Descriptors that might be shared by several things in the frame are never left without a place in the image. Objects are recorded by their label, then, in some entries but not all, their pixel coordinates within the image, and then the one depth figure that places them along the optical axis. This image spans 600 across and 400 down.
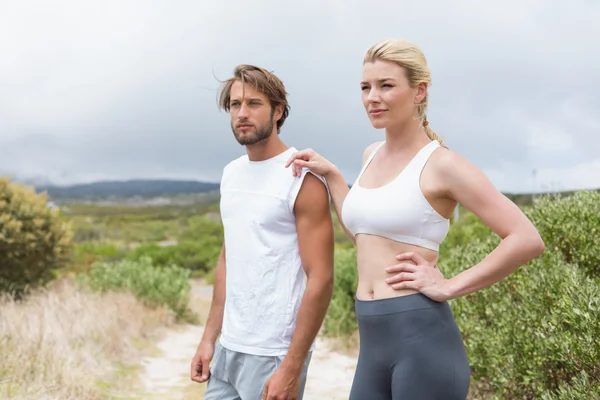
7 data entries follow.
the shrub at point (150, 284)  11.11
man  2.70
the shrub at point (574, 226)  5.19
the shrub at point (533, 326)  3.82
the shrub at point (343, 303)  9.21
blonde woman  2.30
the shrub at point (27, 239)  11.31
